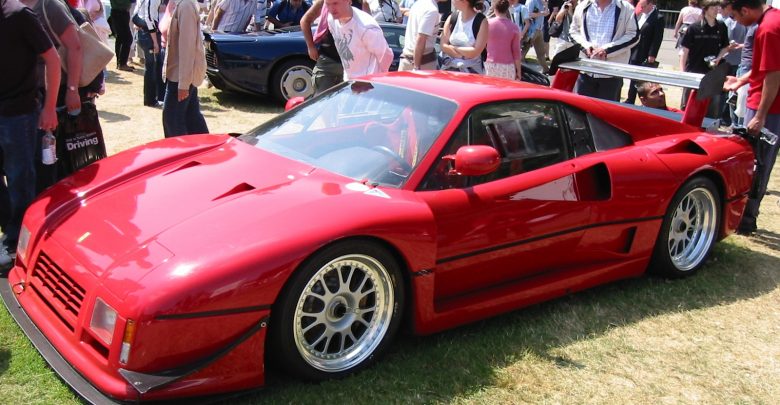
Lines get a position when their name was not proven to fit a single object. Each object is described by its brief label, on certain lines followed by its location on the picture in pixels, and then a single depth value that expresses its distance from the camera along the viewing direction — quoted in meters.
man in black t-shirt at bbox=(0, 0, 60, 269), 3.83
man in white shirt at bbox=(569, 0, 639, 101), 6.94
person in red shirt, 4.84
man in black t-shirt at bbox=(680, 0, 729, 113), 8.20
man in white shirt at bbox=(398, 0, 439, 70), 6.37
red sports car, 2.62
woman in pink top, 7.02
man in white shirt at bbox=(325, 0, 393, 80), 5.71
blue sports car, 8.85
